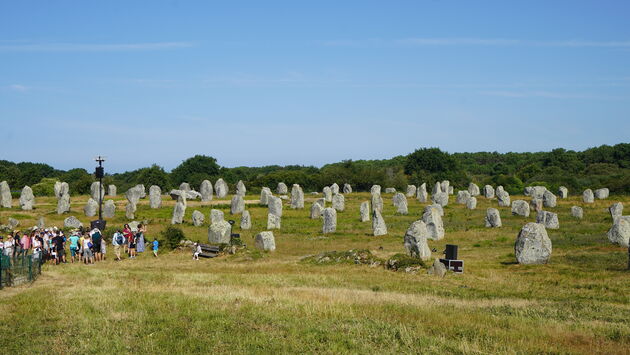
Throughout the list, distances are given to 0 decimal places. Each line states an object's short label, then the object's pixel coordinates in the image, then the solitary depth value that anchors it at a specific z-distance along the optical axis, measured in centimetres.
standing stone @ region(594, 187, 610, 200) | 7988
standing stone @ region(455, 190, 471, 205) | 7467
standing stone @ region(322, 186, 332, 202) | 7788
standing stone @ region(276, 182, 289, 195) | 8788
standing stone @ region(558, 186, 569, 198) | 8281
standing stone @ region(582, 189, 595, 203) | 7412
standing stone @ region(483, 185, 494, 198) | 8481
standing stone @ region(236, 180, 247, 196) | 8381
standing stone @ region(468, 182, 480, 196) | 9056
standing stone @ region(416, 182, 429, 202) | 7838
